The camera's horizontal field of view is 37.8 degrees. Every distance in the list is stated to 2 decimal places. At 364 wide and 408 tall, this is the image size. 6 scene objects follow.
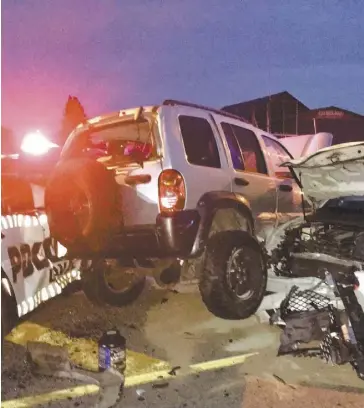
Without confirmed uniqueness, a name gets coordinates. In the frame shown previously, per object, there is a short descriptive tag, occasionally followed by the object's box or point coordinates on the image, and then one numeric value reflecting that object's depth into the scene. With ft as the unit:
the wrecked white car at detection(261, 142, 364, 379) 13.98
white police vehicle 13.91
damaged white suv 16.17
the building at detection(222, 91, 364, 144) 64.59
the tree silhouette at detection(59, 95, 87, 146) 58.94
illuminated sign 66.64
